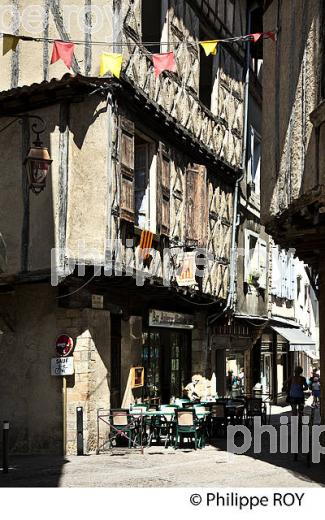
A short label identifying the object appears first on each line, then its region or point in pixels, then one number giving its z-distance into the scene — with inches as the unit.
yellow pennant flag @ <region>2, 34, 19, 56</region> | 450.3
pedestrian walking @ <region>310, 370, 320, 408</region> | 858.9
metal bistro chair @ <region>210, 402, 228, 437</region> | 591.5
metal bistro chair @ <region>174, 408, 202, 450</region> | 518.0
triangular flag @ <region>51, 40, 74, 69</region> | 476.7
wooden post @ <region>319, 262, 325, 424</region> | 466.9
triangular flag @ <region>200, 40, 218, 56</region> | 486.6
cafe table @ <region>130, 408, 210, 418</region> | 528.7
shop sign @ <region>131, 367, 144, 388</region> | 585.9
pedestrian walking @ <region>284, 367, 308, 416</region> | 606.2
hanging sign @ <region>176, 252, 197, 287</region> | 607.5
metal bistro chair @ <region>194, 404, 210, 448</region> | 540.1
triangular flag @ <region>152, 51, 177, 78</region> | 501.0
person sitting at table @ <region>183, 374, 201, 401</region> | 661.0
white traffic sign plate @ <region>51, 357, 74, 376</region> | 517.0
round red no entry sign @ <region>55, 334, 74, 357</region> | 518.6
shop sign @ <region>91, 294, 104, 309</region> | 533.3
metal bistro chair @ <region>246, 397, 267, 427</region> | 643.4
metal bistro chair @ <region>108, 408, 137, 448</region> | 518.3
